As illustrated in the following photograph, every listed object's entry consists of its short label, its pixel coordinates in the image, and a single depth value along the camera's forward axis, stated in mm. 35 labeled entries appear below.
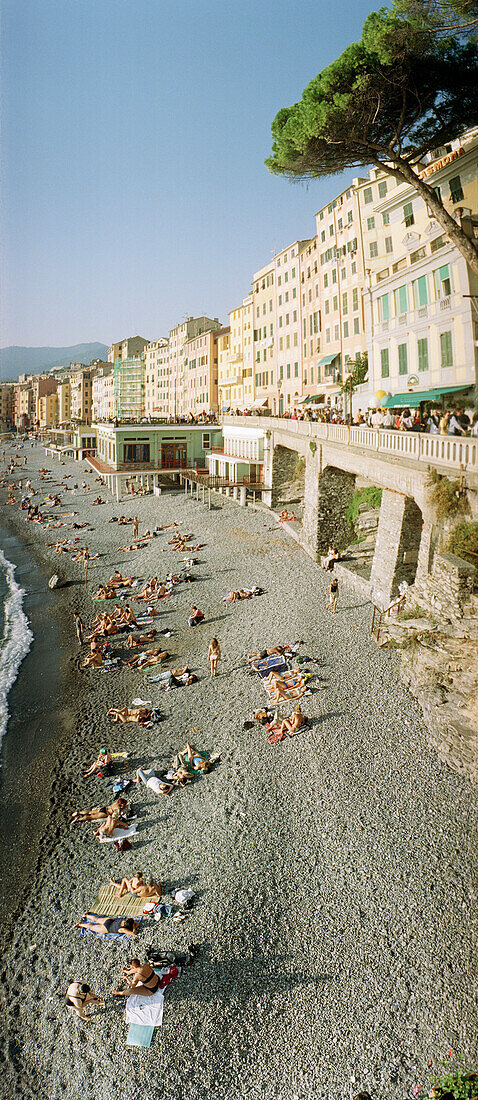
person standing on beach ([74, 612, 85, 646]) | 23655
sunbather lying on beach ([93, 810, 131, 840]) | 12352
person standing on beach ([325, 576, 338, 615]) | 20109
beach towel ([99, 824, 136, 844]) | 12242
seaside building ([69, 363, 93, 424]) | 135375
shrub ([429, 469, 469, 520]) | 13312
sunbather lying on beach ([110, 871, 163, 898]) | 10500
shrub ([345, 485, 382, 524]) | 25016
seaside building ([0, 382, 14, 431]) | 189500
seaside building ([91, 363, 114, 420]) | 112625
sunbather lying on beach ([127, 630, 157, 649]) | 22191
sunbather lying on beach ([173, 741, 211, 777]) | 13789
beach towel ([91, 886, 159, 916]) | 10258
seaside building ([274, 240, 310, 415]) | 43250
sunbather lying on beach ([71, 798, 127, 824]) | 12875
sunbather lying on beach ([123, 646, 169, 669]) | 20344
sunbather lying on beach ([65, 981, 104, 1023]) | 8812
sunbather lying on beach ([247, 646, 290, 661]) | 18030
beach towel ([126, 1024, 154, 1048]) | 8305
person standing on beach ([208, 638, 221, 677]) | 18359
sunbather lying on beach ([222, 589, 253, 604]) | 24216
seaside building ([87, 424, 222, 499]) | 47344
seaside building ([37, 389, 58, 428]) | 155625
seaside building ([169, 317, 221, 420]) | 75125
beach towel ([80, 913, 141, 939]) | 9938
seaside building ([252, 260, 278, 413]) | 48344
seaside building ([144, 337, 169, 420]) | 86312
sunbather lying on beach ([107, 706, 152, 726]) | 16766
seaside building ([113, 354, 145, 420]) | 97562
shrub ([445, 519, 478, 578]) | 13203
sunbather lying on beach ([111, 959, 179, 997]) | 8727
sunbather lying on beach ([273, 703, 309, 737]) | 14097
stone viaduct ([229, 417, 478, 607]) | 14125
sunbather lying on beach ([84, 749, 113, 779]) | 14672
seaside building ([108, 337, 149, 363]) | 100338
